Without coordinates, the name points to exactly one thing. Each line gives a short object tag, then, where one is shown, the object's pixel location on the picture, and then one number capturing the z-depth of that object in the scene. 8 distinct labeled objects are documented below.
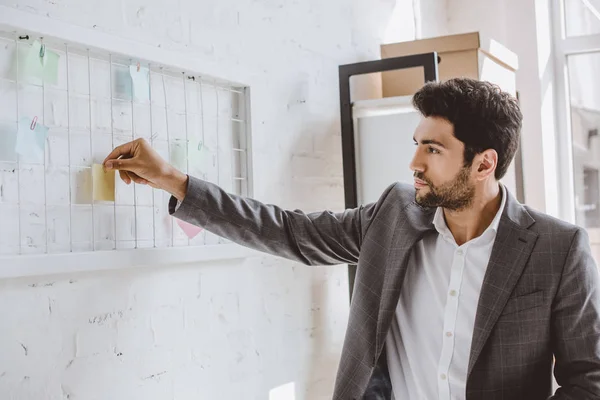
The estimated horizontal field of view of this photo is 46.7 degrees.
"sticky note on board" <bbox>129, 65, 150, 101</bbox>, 1.40
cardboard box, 2.11
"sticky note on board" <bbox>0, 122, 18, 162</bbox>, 1.16
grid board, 1.19
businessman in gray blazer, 1.41
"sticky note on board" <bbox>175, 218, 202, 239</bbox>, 1.53
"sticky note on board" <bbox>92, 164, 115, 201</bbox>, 1.31
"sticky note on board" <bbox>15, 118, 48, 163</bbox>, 1.18
